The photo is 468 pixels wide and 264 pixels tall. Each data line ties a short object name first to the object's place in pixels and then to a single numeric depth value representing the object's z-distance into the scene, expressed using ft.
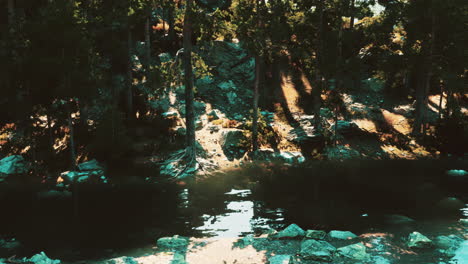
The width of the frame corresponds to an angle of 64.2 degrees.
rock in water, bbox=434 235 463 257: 36.72
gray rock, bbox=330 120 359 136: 90.30
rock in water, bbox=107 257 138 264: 36.01
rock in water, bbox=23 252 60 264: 35.98
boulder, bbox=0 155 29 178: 71.10
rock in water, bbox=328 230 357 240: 41.99
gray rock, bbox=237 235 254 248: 40.48
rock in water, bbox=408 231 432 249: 38.40
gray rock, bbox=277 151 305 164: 79.71
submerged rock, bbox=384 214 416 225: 46.68
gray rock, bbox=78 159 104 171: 71.87
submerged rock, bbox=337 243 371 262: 35.73
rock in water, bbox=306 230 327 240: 41.57
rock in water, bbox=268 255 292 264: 35.65
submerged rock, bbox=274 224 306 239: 42.06
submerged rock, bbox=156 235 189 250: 40.47
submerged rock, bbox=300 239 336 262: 35.81
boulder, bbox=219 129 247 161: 81.14
